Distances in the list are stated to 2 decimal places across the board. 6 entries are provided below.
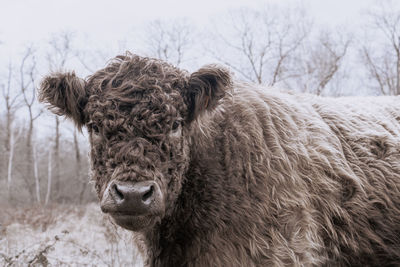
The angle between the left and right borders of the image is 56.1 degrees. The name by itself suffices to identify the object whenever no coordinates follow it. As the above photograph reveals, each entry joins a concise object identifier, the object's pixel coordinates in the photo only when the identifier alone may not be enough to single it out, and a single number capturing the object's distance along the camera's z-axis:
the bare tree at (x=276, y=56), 23.38
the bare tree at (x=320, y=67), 23.42
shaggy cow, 2.95
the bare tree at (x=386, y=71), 27.31
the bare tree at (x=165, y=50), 22.95
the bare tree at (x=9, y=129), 35.59
